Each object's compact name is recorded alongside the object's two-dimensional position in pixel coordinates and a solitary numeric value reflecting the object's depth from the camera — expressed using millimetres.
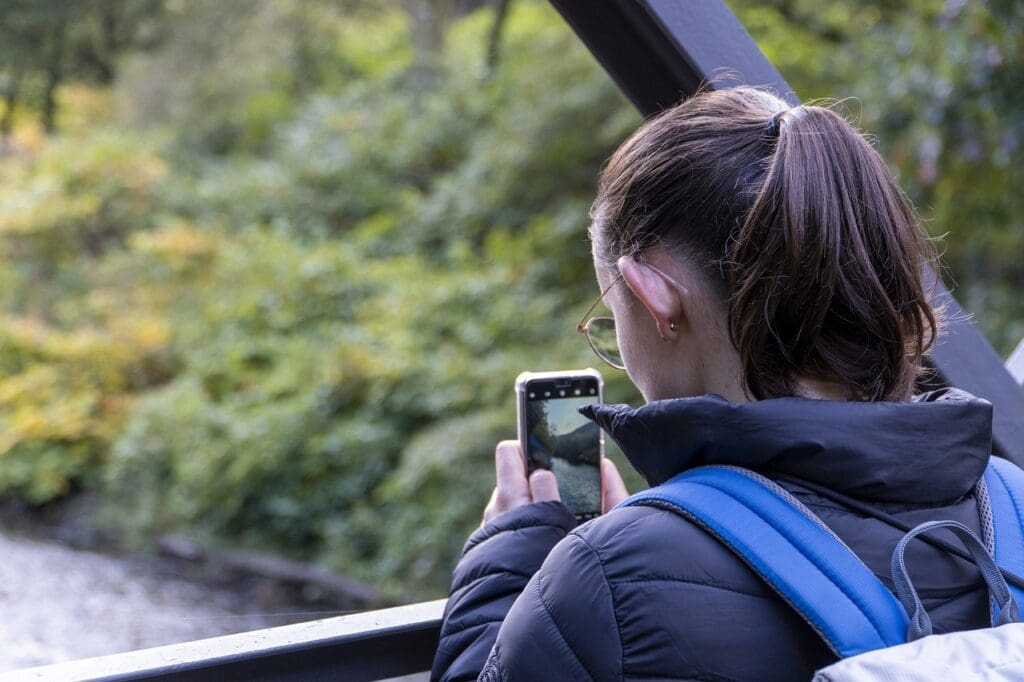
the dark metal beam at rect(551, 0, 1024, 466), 2353
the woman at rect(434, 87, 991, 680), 2023
